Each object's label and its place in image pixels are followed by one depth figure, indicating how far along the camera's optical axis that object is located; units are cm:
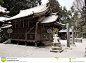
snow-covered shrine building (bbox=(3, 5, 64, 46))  986
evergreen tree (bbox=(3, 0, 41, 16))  1479
